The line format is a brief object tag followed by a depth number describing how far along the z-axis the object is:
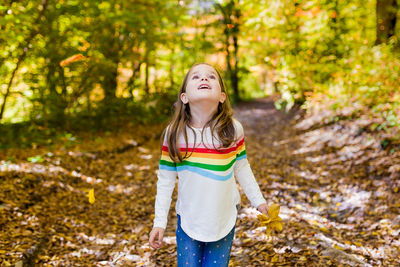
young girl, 1.69
